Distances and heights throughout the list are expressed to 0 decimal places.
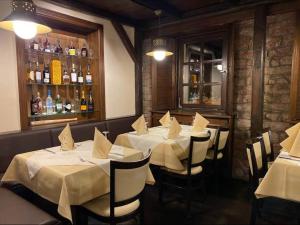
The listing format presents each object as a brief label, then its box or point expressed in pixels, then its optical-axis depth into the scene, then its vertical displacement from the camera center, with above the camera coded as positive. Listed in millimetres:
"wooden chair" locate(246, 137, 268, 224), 2160 -676
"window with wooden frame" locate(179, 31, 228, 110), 3697 +361
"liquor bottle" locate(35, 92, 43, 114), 3175 -121
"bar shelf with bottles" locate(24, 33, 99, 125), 3123 +223
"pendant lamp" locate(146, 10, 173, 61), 3051 +601
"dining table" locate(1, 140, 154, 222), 1676 -607
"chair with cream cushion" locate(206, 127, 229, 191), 2939 -749
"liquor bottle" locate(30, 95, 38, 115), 3121 -157
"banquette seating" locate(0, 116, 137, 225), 1632 -564
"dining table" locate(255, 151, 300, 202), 1855 -702
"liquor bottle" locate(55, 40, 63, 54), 3363 +633
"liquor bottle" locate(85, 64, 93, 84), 3693 +257
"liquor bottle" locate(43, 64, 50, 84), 3165 +250
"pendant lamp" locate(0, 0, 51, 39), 1712 +540
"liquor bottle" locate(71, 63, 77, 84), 3484 +244
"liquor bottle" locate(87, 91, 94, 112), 3781 -155
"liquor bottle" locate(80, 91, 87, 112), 3680 -174
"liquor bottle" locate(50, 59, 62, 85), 3260 +311
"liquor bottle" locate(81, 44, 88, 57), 3666 +640
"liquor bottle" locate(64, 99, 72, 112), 3497 -178
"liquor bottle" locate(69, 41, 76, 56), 3479 +622
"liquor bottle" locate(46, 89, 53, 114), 3291 -152
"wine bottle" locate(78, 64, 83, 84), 3584 +250
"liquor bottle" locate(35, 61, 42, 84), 3082 +232
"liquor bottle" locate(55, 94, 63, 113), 3387 -157
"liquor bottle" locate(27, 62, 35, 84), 3014 +238
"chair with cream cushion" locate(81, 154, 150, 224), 1636 -748
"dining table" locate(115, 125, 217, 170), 2572 -589
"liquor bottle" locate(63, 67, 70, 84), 3412 +233
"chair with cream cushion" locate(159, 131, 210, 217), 2500 -839
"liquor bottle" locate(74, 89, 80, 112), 3686 -128
